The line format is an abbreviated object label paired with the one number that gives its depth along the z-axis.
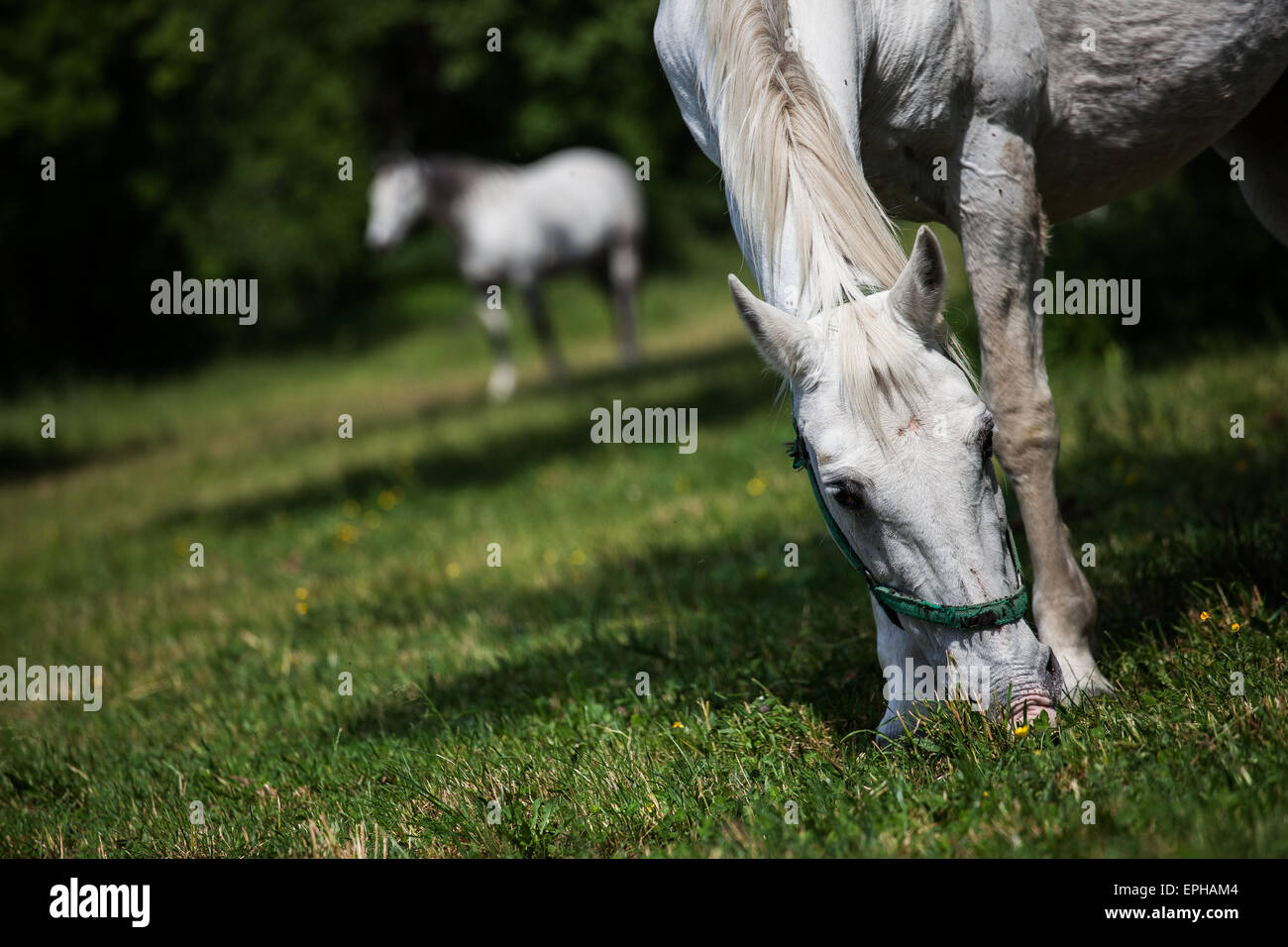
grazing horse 2.17
